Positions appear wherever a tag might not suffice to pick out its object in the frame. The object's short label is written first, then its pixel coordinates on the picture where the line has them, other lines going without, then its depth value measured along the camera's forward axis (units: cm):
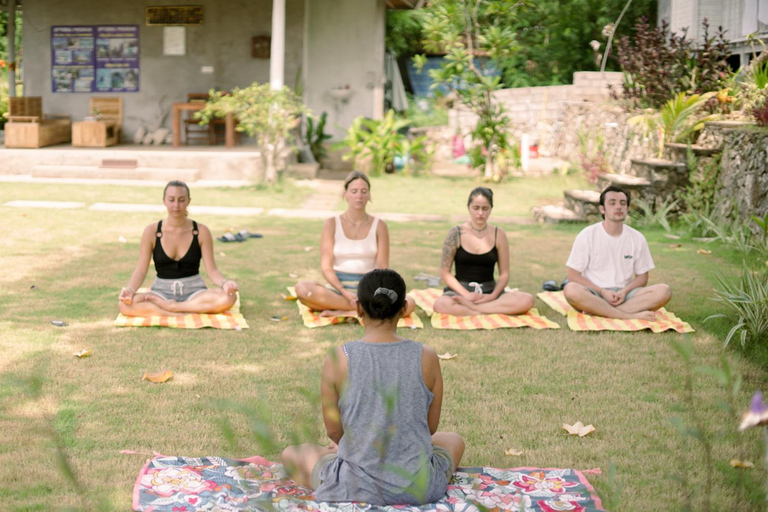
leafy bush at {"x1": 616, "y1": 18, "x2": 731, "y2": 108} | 1247
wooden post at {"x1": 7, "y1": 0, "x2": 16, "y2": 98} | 1830
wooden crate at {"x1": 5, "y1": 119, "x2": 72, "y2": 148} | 1567
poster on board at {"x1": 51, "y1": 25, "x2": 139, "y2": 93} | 1759
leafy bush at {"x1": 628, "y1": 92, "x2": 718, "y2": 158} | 1167
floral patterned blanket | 342
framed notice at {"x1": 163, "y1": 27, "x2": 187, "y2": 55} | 1745
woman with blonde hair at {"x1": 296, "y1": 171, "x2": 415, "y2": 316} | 670
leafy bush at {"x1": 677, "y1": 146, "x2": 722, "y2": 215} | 1106
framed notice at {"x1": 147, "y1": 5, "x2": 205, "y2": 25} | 1728
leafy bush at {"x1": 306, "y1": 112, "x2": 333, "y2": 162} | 1722
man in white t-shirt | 684
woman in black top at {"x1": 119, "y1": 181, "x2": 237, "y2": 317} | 644
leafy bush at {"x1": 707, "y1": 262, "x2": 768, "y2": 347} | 591
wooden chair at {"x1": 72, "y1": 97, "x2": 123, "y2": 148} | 1630
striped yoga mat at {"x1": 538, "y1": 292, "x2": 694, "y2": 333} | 658
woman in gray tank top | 339
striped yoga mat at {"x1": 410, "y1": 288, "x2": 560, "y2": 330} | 662
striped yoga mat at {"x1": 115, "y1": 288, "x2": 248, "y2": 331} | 636
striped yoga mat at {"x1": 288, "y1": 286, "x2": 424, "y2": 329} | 654
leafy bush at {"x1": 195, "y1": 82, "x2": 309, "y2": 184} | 1459
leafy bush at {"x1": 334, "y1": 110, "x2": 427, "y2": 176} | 1680
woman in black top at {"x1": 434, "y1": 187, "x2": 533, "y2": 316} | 681
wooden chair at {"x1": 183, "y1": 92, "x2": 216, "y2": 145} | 1708
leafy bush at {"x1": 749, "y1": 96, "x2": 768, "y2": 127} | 1008
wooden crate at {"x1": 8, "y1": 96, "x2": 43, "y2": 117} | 1598
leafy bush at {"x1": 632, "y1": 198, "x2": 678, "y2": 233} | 1129
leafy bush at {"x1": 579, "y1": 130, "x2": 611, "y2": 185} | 1500
